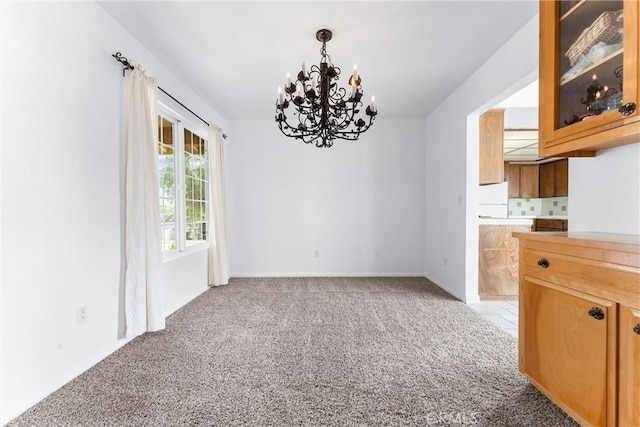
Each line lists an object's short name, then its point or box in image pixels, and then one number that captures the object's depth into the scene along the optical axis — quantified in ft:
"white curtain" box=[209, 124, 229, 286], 13.66
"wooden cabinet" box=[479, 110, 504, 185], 12.05
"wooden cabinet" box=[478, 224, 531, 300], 12.10
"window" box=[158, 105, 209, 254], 10.87
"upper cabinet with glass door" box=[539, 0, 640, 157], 4.36
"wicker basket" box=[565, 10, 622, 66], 4.60
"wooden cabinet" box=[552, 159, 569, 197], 19.61
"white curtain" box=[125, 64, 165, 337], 8.02
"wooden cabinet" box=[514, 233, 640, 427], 4.07
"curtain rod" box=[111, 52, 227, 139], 7.78
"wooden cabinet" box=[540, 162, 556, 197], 20.56
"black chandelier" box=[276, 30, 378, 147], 7.23
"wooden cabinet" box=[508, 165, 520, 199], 21.63
